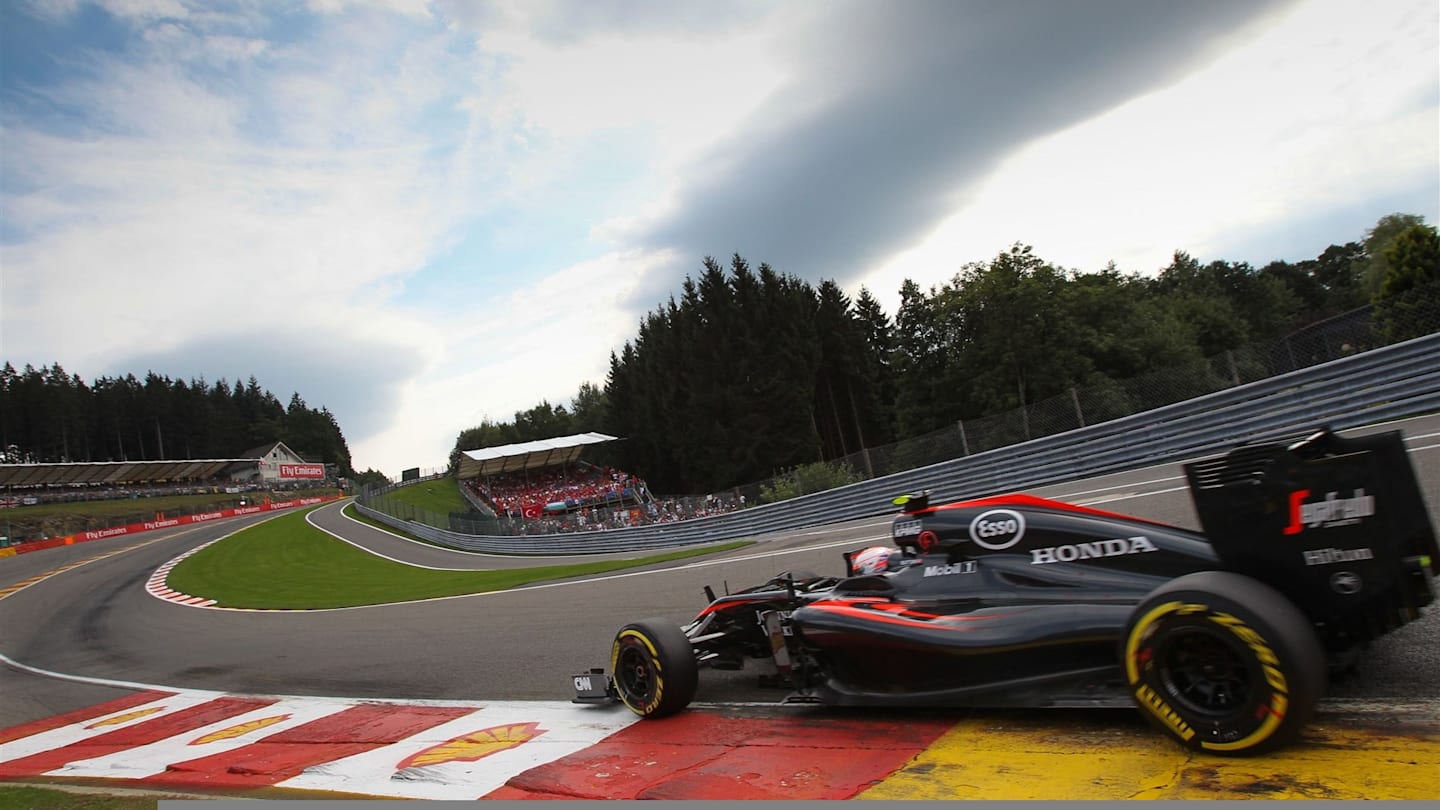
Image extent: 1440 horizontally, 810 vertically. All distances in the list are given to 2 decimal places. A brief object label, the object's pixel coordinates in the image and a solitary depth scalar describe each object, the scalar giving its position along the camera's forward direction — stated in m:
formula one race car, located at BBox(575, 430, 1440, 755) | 2.73
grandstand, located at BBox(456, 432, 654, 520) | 49.28
